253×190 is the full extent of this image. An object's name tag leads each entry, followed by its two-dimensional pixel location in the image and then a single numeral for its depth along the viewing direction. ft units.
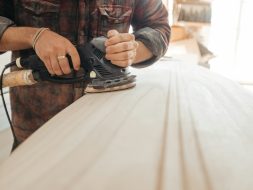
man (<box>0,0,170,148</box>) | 2.91
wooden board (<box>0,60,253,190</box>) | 1.46
